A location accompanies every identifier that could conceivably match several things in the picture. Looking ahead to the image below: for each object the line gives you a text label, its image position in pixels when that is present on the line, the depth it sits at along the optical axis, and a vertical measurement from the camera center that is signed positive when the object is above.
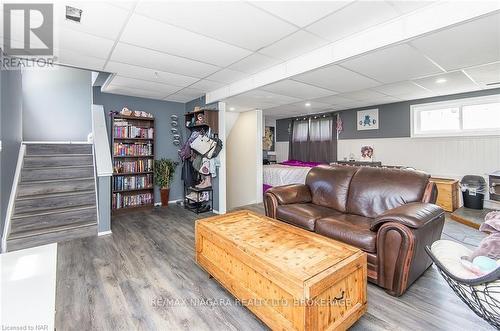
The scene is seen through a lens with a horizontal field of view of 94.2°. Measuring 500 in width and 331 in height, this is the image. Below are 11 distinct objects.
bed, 5.71 -0.27
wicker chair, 1.17 -0.70
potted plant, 4.92 -0.23
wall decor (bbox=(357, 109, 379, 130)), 5.67 +1.09
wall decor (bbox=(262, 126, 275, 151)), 7.99 +0.87
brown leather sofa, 1.90 -0.54
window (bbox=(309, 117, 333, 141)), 6.65 +1.01
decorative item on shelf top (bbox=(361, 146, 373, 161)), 5.77 +0.24
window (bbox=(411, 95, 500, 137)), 4.12 +0.86
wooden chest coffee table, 1.35 -0.73
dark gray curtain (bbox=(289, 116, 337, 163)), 6.62 +0.70
